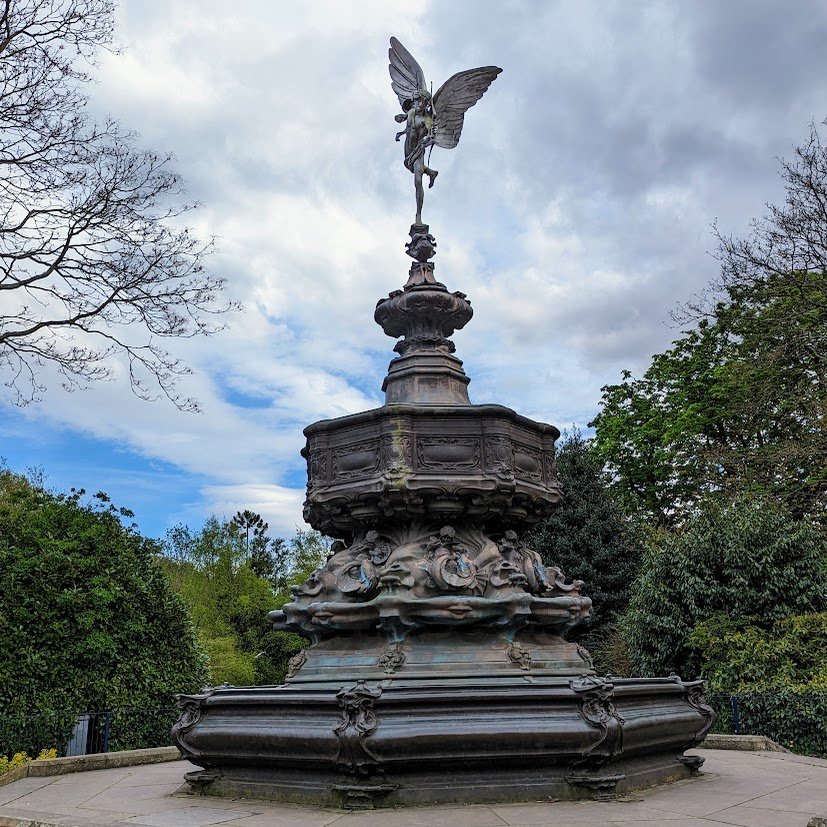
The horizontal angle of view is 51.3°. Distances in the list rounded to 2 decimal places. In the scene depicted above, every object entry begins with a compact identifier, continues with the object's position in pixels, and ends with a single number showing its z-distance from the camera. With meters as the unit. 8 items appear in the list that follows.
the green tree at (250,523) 56.15
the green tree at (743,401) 21.59
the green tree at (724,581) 17.03
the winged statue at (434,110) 10.66
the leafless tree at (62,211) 15.31
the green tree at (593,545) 24.64
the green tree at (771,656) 14.91
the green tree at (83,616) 12.99
